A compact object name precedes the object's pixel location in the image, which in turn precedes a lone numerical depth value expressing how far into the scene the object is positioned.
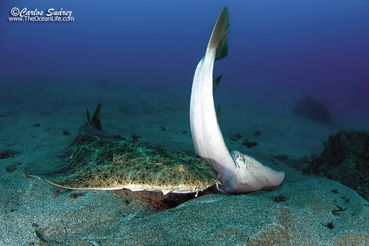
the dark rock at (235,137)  7.82
